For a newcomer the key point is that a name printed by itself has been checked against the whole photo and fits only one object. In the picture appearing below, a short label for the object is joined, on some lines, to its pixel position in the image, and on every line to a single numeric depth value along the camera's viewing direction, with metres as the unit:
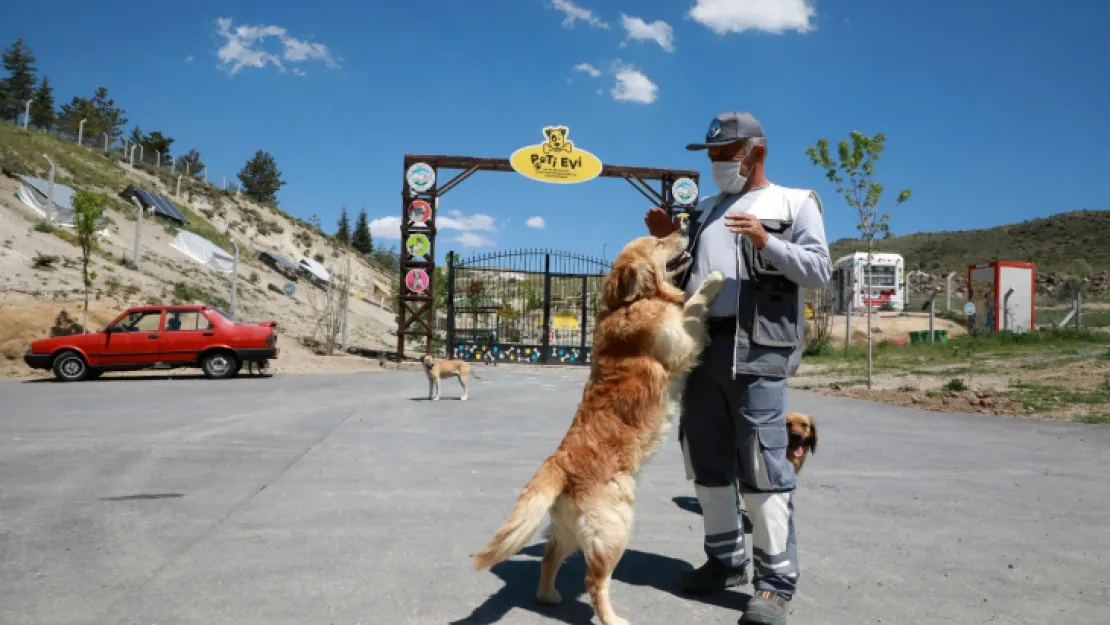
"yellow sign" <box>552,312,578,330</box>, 22.33
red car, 14.78
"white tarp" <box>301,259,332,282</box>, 42.94
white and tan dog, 12.16
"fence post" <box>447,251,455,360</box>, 21.12
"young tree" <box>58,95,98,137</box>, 47.37
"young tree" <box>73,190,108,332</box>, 18.17
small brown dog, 4.27
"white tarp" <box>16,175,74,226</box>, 30.75
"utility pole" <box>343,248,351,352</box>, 22.52
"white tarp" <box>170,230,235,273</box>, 35.38
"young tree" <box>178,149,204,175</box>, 53.22
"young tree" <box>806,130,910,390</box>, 13.41
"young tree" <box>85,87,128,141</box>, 62.23
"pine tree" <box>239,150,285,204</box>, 65.00
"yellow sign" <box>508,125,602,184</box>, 20.95
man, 2.88
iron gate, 21.70
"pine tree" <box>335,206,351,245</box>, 76.50
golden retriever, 2.65
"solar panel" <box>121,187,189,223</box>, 37.72
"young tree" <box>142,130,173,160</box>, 62.74
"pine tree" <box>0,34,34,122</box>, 59.84
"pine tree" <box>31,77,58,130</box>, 47.56
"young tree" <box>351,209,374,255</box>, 75.69
